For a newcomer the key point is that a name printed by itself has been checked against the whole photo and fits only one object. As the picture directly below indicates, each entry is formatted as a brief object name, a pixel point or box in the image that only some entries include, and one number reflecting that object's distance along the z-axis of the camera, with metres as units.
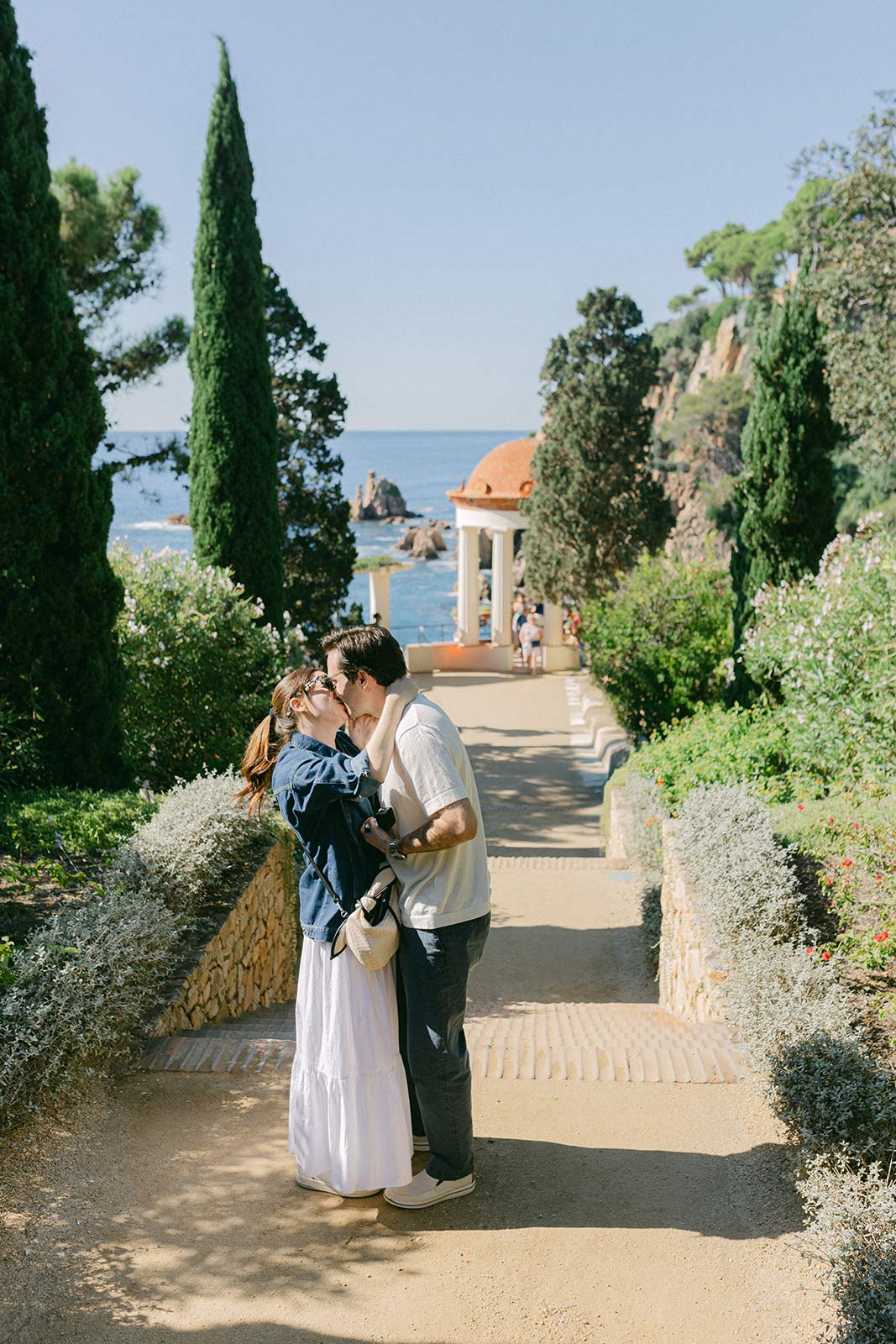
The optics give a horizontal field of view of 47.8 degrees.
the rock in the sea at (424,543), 84.69
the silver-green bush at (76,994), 3.48
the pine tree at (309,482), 16.22
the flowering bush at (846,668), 6.84
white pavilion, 22.73
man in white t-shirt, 2.87
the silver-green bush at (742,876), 4.81
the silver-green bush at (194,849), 4.94
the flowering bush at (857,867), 4.47
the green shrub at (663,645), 13.24
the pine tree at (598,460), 19.64
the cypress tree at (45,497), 7.18
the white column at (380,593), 23.03
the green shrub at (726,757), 7.67
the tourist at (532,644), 22.92
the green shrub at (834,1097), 3.23
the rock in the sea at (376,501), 106.44
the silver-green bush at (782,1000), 3.65
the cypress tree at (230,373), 12.20
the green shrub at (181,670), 9.18
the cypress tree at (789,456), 10.73
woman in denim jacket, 2.96
